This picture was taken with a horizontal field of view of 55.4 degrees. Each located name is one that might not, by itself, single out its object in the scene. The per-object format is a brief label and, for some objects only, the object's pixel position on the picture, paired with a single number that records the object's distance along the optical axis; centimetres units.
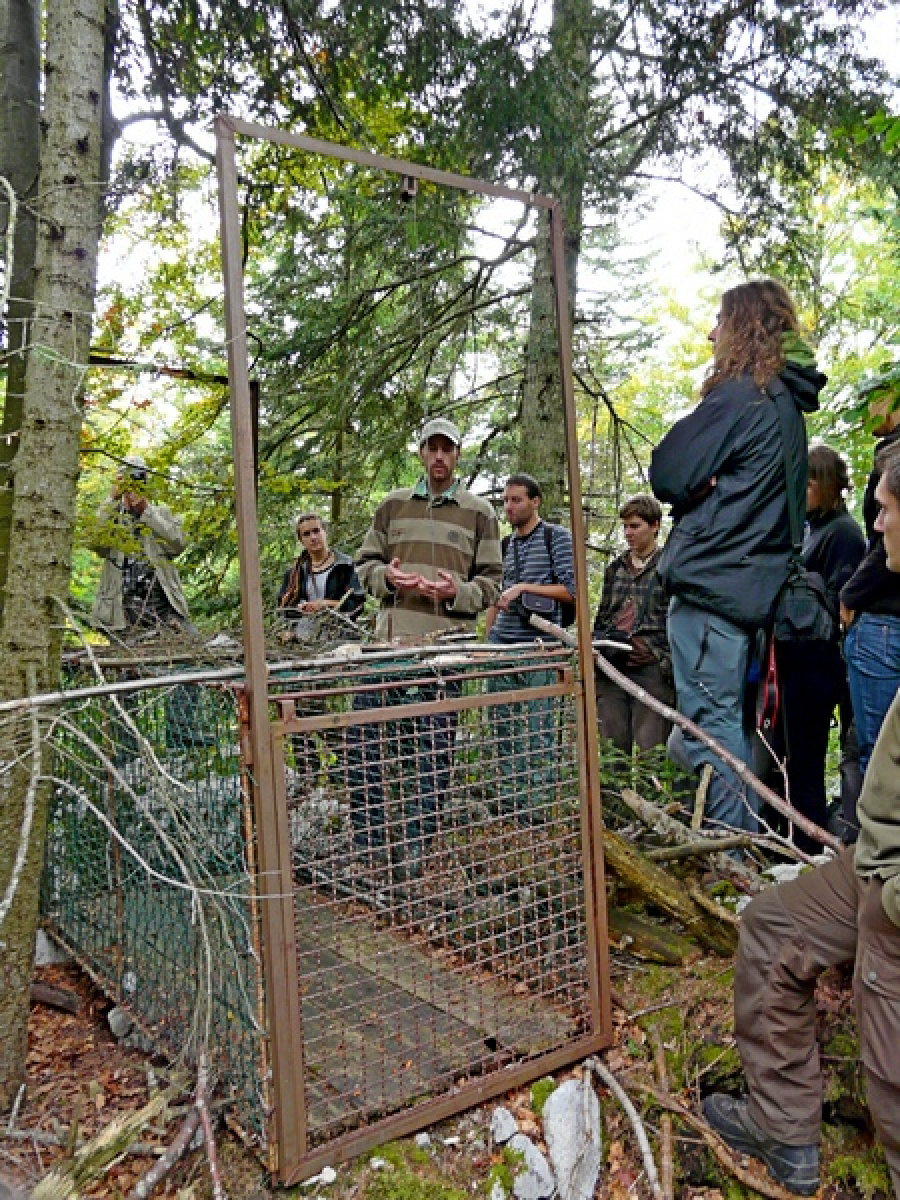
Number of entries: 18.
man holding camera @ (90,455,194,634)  354
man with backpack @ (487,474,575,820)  440
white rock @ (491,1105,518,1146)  248
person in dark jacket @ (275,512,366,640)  502
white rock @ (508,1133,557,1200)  239
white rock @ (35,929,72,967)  351
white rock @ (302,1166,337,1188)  216
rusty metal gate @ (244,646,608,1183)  237
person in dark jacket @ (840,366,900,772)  330
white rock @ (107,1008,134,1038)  292
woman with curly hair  347
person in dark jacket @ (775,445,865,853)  375
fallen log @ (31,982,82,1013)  313
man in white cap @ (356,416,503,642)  429
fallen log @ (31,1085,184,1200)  183
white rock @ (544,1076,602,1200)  248
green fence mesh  215
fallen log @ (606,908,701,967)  320
